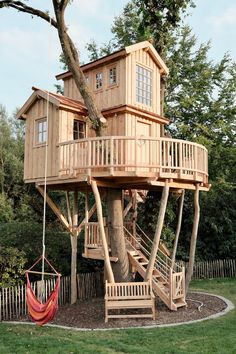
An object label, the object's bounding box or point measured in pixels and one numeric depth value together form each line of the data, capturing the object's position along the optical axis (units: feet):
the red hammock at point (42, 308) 33.30
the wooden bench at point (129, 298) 41.73
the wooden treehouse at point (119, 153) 42.93
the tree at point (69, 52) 45.28
